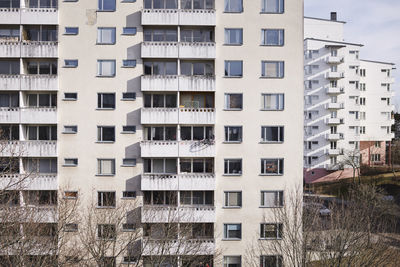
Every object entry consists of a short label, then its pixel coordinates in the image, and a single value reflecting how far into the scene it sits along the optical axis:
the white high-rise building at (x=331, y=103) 64.12
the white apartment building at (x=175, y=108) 29.09
